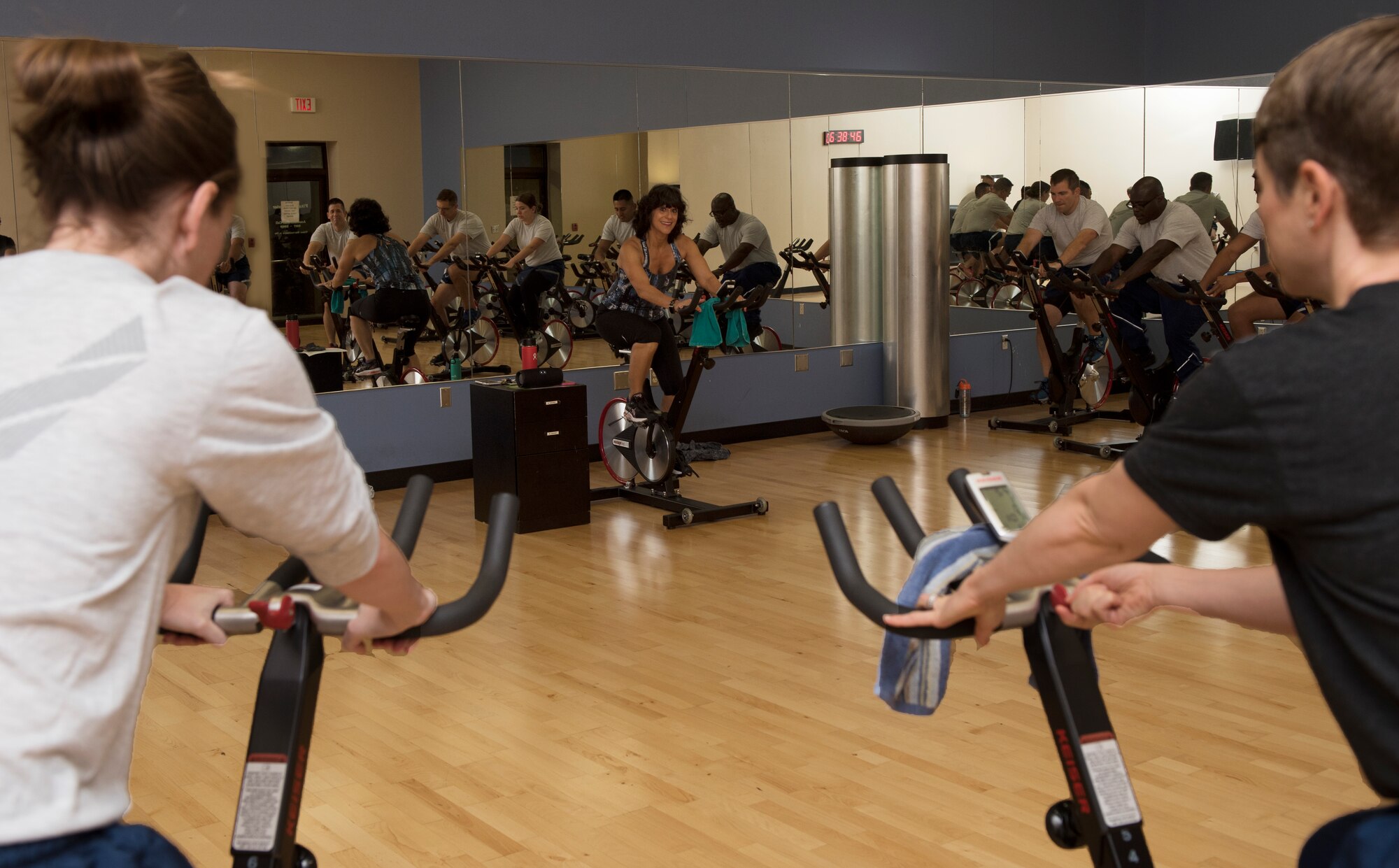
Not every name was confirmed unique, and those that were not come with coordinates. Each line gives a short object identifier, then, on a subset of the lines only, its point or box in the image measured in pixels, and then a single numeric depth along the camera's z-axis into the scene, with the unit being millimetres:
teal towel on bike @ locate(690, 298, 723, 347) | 7508
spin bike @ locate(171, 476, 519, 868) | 1429
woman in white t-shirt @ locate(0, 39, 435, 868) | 1017
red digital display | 9047
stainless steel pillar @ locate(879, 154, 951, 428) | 8789
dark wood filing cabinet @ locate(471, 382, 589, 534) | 6355
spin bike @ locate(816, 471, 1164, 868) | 1479
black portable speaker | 6410
